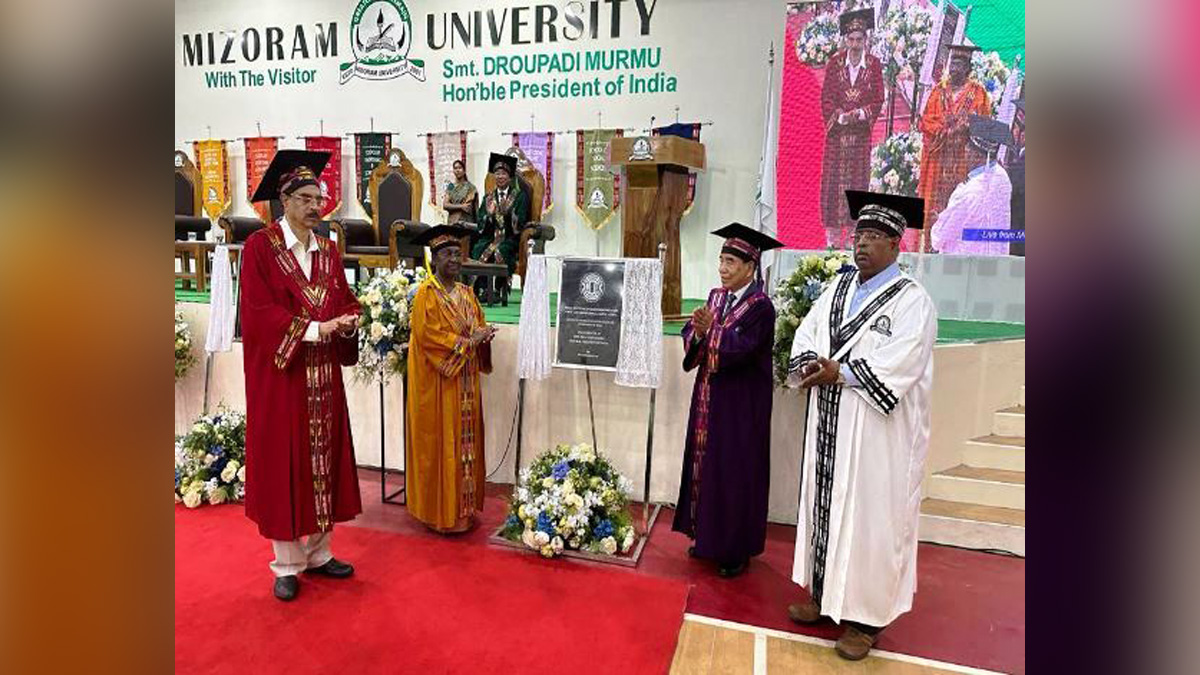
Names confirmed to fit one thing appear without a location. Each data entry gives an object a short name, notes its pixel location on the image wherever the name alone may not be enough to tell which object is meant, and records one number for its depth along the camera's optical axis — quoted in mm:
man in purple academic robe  3590
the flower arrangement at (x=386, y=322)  4391
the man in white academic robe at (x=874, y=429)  2871
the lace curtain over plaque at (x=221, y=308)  5238
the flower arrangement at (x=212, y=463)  4668
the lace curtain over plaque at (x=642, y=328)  4098
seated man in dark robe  6590
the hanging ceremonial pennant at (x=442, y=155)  7930
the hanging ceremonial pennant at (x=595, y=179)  7402
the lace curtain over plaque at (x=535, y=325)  4355
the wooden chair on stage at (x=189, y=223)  7141
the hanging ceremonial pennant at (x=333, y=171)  8312
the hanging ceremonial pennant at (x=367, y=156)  8141
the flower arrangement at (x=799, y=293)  3908
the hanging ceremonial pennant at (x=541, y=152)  7648
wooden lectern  5066
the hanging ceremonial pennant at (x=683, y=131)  7068
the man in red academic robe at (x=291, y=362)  3182
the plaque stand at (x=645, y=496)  3876
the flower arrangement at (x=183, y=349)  5641
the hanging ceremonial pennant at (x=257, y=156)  8672
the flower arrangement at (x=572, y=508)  3904
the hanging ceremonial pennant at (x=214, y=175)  8883
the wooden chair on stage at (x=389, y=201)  7496
